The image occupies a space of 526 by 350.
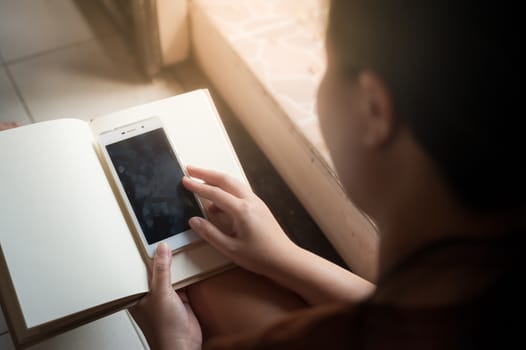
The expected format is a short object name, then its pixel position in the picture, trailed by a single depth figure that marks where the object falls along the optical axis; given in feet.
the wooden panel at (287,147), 2.59
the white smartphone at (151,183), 2.04
